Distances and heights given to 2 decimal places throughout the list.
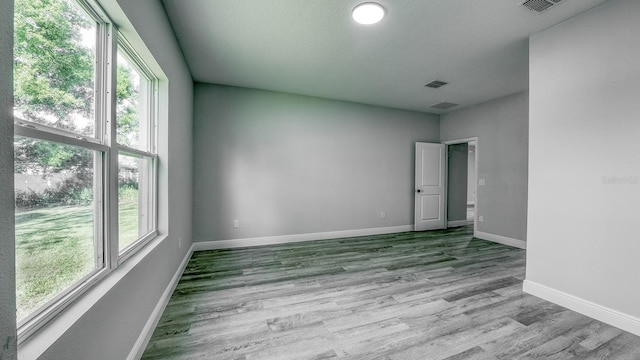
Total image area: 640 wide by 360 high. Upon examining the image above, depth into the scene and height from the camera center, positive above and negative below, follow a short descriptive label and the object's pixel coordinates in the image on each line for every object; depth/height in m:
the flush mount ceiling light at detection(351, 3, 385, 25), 2.00 +1.45
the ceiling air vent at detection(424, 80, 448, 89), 3.66 +1.50
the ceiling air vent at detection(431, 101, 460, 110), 4.71 +1.52
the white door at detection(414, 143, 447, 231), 5.20 -0.19
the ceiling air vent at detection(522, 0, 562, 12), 1.93 +1.46
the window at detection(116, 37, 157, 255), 1.55 +0.22
